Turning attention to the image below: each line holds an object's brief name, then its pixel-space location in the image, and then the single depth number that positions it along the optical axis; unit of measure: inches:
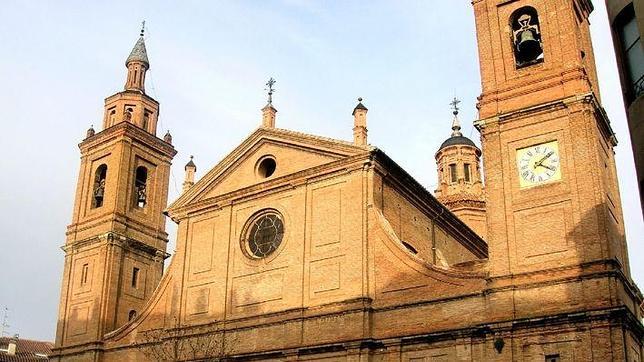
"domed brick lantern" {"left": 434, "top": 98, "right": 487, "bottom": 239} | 1610.5
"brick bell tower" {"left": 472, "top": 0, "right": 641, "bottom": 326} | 734.5
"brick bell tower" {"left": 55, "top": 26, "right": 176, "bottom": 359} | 1163.9
